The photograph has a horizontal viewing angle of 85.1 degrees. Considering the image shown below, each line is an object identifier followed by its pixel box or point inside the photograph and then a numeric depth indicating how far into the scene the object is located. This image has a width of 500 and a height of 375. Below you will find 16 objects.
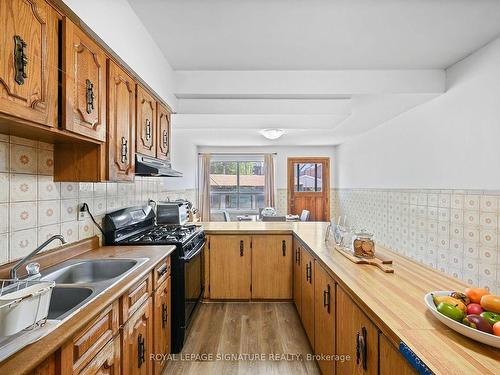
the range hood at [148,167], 2.06
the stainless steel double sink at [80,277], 1.24
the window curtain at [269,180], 6.58
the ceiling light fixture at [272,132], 4.14
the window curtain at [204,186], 6.52
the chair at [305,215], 6.09
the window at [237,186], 6.84
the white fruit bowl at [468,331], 0.79
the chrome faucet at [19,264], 1.12
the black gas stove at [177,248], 2.15
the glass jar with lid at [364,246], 1.79
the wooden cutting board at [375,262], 1.56
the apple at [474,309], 0.93
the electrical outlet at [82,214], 1.83
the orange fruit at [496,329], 0.80
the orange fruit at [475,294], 1.00
